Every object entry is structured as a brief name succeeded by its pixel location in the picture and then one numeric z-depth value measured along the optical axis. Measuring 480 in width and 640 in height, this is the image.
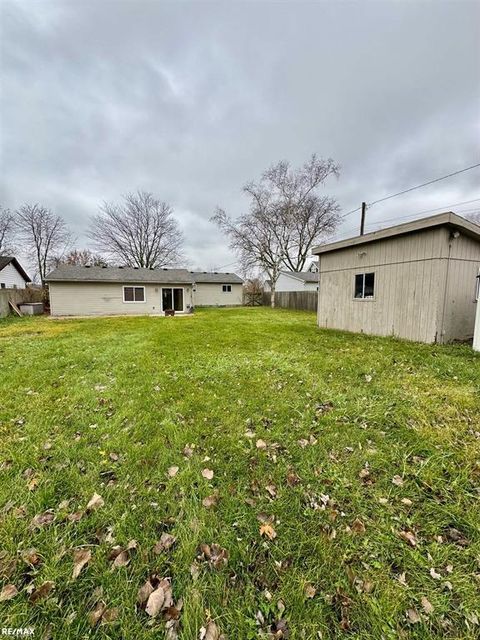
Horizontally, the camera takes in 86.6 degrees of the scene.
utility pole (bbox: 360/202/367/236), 15.65
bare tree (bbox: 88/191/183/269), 26.16
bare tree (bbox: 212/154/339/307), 23.62
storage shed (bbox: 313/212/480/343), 6.51
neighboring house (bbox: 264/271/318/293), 25.00
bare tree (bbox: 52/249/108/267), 27.98
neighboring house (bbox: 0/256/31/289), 20.23
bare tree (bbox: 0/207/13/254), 25.09
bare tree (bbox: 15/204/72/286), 25.52
